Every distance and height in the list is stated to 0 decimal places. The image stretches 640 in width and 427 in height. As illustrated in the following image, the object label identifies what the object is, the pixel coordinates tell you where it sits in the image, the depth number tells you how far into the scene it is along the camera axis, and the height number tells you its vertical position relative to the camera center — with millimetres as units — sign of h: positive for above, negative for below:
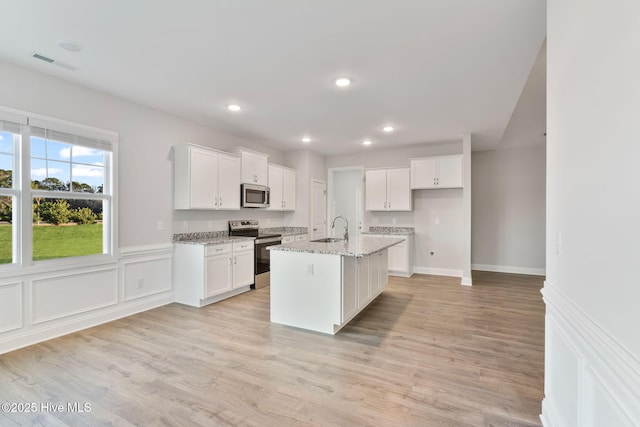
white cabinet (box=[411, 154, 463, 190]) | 5686 +781
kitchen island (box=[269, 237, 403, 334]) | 3129 -801
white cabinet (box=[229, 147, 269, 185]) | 5191 +841
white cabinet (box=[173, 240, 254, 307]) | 4133 -875
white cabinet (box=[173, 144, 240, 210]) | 4250 +500
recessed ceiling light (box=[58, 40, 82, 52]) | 2509 +1423
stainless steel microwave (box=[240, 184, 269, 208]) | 5152 +288
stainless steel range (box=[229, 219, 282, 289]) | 5109 -565
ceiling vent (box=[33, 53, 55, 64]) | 2717 +1422
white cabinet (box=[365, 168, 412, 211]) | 6176 +471
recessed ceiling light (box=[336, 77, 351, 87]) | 3166 +1407
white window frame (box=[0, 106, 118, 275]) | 2887 +179
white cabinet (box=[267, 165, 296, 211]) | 5988 +499
